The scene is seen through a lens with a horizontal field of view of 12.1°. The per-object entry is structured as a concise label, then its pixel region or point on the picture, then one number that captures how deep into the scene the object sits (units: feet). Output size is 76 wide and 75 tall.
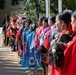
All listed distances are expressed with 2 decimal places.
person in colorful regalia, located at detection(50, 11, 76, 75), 13.02
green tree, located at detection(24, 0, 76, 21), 87.56
